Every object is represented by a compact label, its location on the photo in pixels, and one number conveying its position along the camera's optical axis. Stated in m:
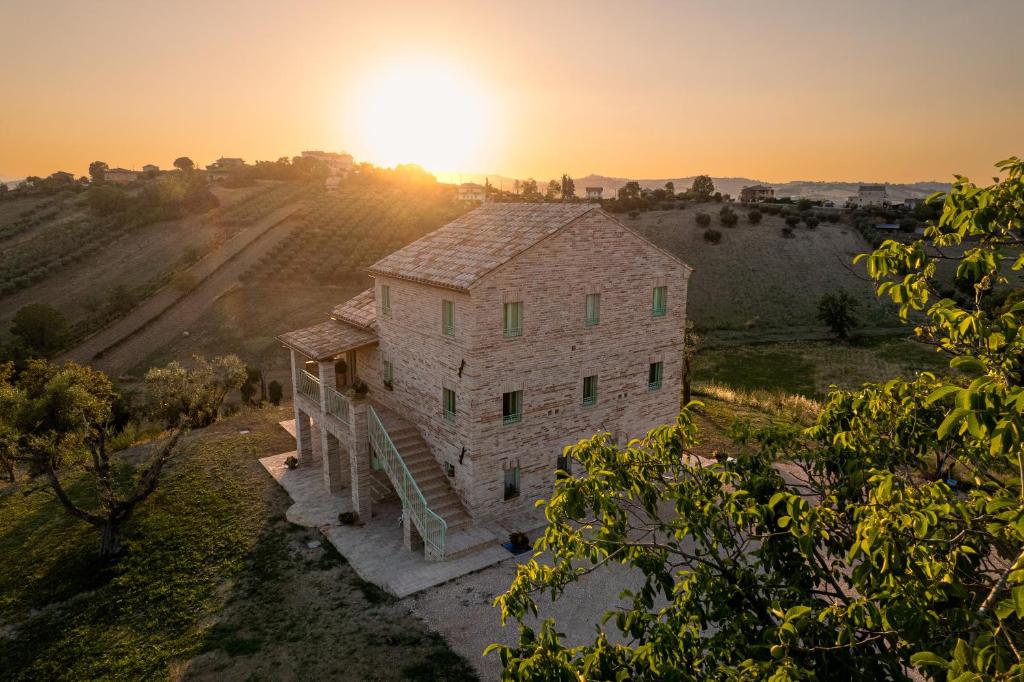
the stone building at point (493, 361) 19.28
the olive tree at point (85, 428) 19.30
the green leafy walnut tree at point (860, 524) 5.05
